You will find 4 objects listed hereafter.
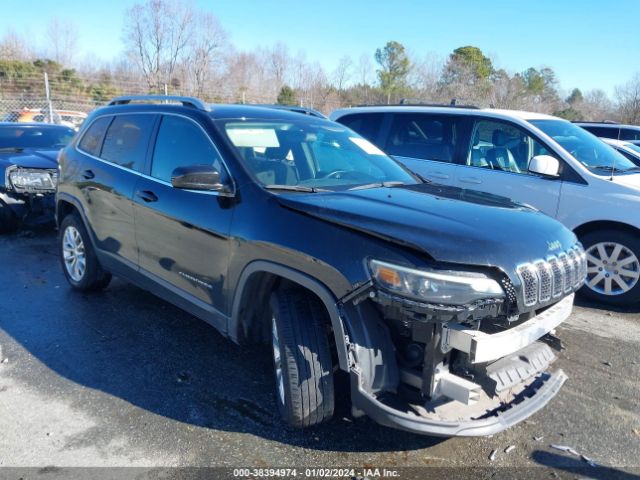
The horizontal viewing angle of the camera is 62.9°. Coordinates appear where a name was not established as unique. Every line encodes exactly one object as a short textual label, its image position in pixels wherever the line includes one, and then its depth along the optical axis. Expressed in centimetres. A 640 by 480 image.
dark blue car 732
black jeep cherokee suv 244
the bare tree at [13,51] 3471
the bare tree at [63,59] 4016
